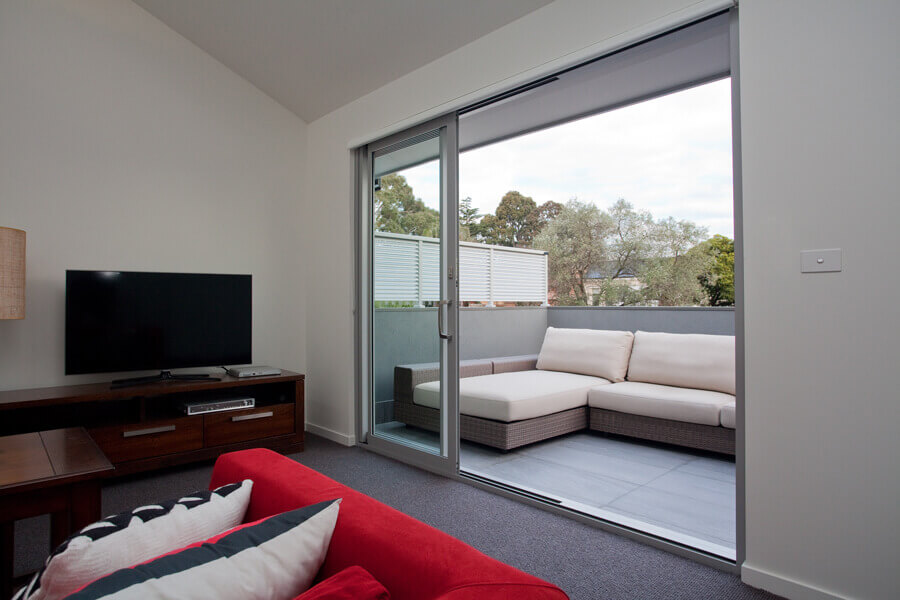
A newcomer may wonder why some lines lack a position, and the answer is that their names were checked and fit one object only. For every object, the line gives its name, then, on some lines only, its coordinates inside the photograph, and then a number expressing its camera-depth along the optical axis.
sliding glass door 3.16
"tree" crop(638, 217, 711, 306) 6.54
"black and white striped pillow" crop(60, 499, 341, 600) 0.63
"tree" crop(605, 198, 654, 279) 7.00
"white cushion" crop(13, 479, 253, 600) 0.75
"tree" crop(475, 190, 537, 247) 8.88
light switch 1.74
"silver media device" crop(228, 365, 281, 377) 3.55
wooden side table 1.52
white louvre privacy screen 3.37
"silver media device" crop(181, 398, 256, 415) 3.26
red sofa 0.76
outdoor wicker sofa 3.48
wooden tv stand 2.87
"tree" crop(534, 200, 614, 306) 7.61
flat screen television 3.09
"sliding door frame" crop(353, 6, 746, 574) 1.95
